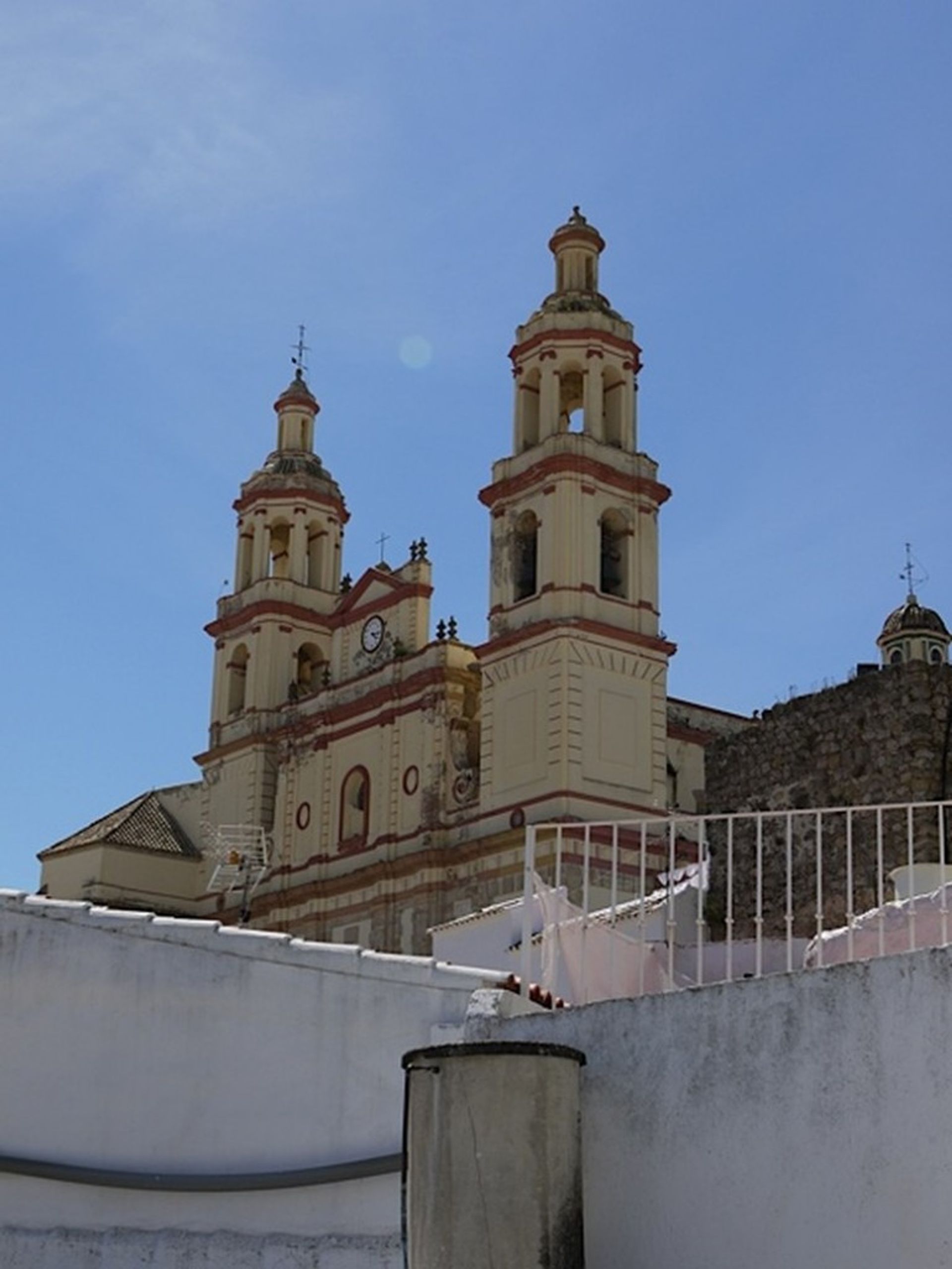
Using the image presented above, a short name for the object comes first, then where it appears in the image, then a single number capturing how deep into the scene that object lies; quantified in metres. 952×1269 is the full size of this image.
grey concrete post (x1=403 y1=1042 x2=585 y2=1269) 7.29
